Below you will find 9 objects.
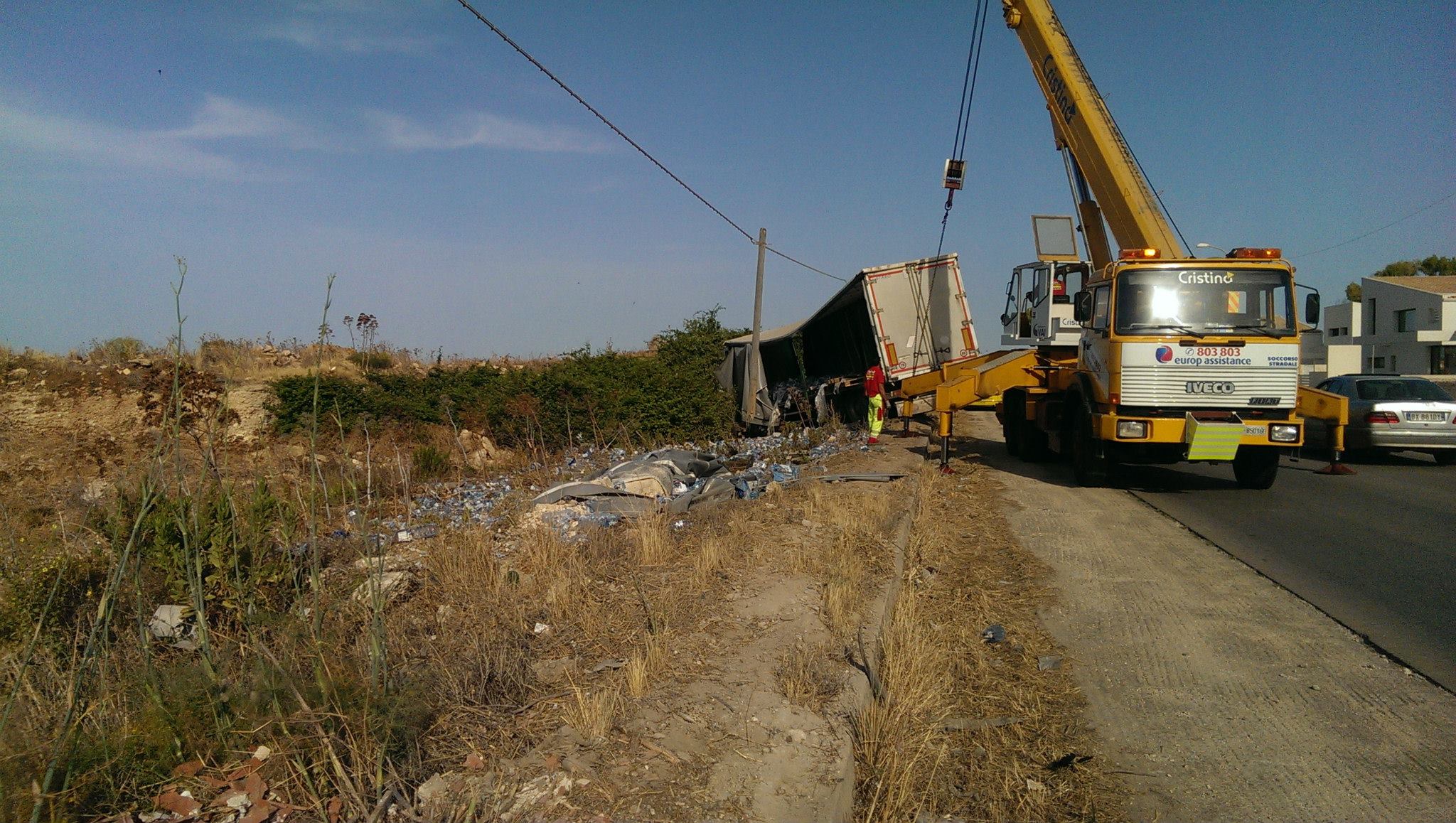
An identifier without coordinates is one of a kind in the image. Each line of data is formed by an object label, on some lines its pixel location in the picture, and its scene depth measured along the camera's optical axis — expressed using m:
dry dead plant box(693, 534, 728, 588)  6.02
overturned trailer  18.67
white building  43.84
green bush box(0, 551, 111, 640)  4.27
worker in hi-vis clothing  16.52
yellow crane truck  10.58
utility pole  21.89
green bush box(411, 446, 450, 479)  14.02
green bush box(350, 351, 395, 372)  22.47
